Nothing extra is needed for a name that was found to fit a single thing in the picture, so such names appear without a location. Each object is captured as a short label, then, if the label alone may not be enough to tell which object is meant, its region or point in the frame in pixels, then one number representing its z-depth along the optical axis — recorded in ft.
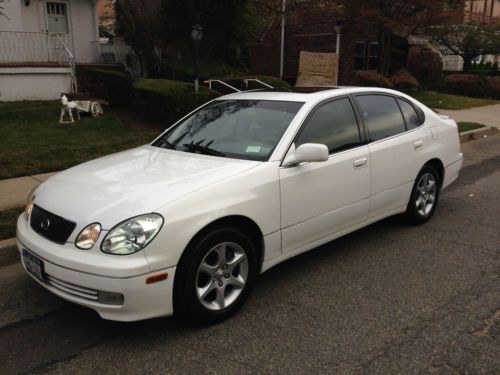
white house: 47.32
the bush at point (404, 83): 63.93
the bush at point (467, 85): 67.46
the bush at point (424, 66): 71.67
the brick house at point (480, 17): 87.71
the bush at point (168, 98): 33.87
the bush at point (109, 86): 44.06
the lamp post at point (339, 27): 62.80
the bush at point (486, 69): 90.79
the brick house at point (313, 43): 65.31
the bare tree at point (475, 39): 85.46
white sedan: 9.96
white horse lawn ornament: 36.17
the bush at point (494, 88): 66.69
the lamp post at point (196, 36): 35.50
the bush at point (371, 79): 58.12
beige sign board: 62.03
